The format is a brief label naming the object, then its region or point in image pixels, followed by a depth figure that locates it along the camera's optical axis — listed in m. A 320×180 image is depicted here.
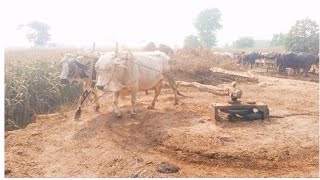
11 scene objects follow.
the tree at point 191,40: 48.12
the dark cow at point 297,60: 18.41
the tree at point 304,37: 22.42
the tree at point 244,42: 68.44
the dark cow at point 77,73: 8.03
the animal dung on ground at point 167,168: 5.09
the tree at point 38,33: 51.09
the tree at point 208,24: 60.75
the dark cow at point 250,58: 23.41
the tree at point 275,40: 71.21
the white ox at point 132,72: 7.32
